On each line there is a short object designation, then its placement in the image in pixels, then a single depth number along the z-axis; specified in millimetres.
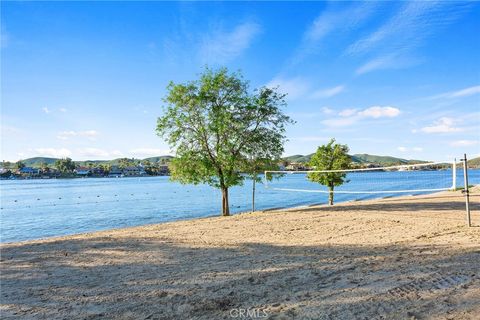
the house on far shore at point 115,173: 176975
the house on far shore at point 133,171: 179250
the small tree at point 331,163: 22445
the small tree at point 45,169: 164500
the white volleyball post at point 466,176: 9320
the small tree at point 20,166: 174475
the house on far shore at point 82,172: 165750
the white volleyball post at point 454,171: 10312
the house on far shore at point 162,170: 181038
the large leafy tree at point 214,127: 16359
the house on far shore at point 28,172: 167125
